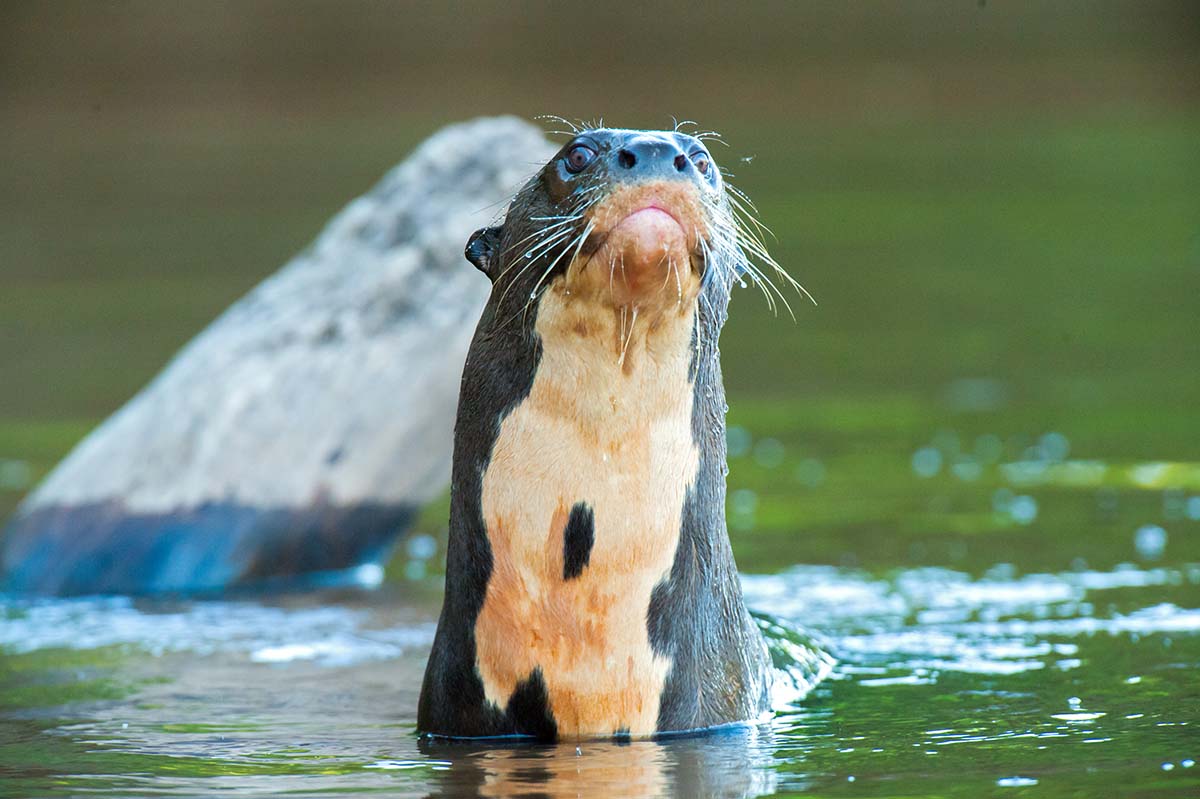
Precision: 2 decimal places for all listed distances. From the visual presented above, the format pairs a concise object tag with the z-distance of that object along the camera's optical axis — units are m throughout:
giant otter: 9.02
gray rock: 14.32
